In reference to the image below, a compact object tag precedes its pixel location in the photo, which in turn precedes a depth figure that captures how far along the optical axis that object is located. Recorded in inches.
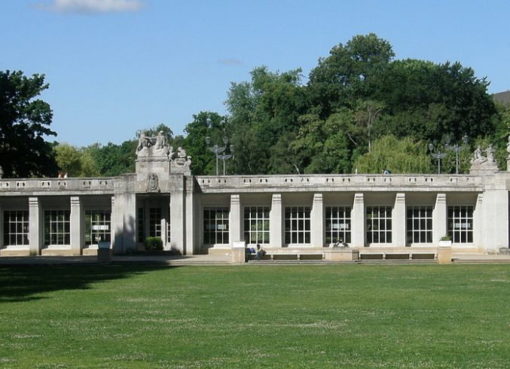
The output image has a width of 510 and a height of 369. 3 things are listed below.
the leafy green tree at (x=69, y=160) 5546.3
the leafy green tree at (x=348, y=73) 4985.2
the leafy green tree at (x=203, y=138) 5137.8
